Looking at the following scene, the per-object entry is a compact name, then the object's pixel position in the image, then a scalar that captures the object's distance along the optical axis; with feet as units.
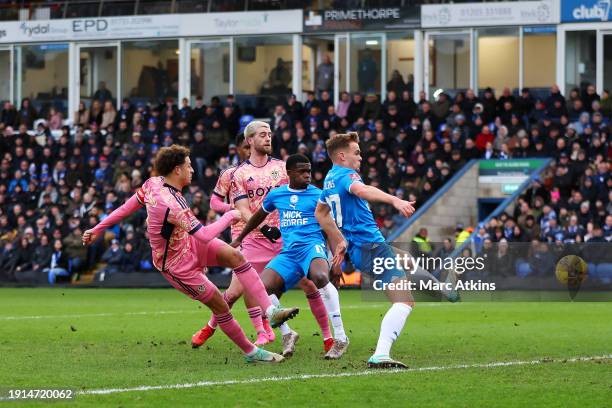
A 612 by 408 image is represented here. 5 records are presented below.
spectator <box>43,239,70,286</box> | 111.65
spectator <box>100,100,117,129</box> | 136.87
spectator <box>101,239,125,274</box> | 109.81
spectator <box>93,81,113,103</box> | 143.32
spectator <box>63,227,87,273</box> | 112.37
